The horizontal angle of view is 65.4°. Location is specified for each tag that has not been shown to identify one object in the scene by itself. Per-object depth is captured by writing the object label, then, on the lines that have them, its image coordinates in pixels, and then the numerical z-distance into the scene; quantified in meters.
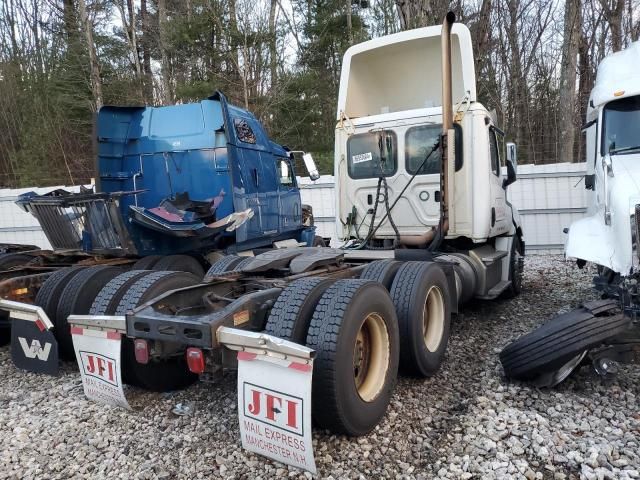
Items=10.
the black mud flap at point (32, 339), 3.92
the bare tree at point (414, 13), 11.04
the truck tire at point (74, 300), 4.30
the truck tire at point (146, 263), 5.84
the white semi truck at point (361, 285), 2.72
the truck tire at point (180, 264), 5.93
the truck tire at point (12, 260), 5.63
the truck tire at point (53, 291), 4.38
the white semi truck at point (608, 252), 3.57
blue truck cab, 5.95
